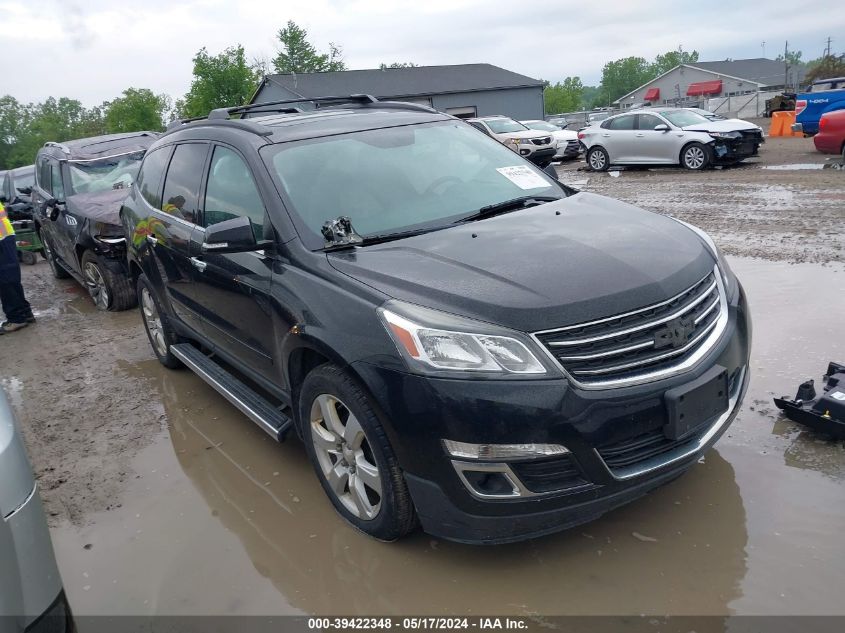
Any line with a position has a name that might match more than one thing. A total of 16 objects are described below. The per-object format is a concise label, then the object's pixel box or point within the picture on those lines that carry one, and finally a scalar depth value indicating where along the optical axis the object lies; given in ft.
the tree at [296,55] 212.64
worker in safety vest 25.20
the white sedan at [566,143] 74.38
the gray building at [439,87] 143.02
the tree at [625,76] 418.10
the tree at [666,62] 434.71
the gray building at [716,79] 241.76
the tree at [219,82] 161.79
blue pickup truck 59.16
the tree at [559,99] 338.54
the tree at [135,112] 189.98
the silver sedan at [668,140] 50.90
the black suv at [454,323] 8.61
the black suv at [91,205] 25.82
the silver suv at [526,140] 68.69
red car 45.98
